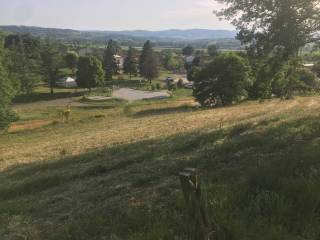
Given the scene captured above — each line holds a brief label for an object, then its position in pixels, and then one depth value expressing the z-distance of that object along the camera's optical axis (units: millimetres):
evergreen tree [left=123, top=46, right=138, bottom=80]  79819
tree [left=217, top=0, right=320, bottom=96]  9903
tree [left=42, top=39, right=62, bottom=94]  61242
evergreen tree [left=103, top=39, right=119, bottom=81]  73005
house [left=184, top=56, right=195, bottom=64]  103152
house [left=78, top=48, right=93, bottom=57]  112911
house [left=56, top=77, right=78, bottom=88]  66080
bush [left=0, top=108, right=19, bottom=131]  26154
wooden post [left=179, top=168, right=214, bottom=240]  3124
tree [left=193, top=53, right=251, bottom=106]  35205
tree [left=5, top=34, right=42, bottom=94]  55813
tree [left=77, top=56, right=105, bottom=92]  57904
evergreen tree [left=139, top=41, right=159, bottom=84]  73920
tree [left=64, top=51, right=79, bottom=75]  78176
